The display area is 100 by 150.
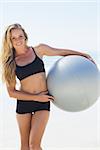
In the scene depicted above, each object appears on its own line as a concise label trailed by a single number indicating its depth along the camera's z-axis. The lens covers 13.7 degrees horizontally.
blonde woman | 4.34
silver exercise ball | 4.34
